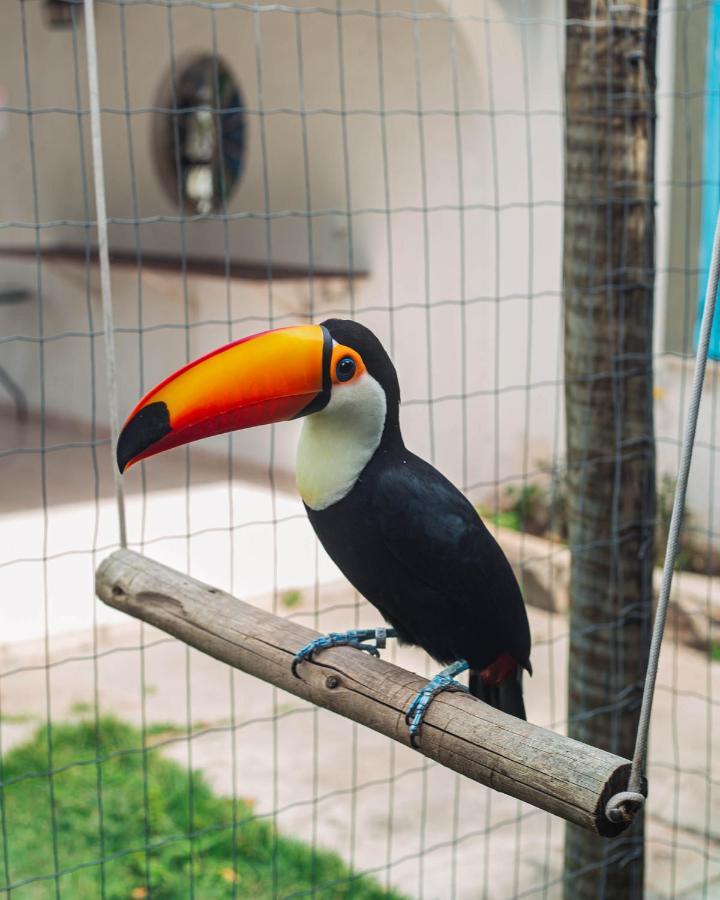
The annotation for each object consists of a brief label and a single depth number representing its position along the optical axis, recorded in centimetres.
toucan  137
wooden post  251
